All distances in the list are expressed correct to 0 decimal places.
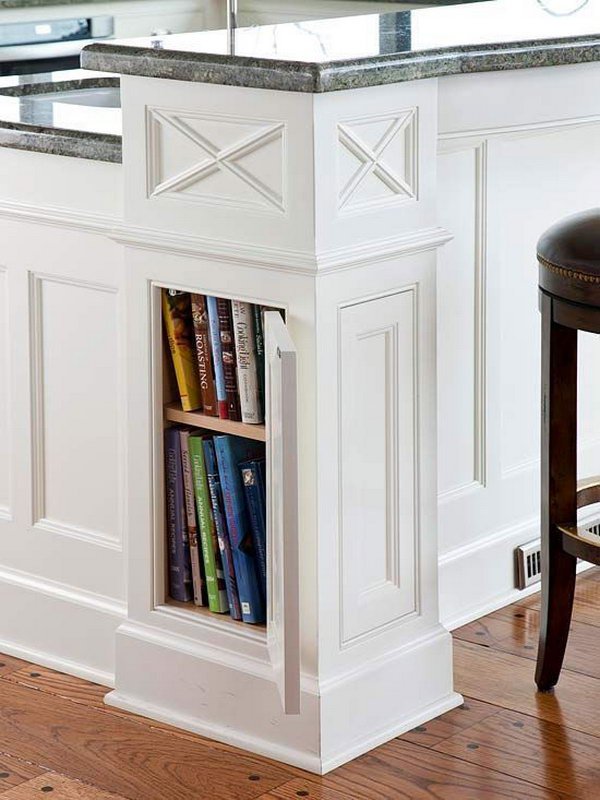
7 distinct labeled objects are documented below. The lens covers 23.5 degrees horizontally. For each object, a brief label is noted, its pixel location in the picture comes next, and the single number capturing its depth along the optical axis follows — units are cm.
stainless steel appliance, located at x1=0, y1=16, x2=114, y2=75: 457
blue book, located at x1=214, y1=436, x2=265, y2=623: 223
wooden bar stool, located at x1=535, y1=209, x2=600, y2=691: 212
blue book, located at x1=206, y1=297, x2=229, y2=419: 218
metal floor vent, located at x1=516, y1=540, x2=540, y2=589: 273
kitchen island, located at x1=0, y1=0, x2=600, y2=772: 203
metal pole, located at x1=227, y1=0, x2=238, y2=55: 228
